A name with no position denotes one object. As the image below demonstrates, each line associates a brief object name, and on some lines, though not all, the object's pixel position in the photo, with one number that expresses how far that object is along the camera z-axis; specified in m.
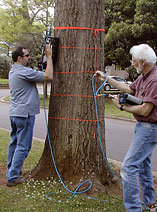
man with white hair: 3.22
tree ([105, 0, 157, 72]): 16.41
